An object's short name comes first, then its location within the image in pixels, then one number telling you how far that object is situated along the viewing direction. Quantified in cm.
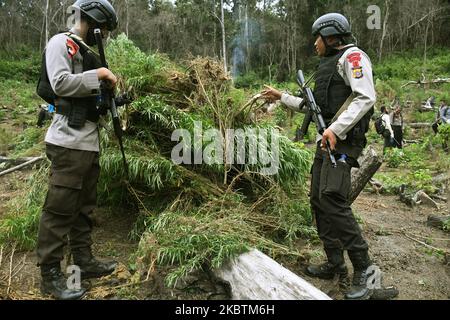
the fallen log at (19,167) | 558
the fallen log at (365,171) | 431
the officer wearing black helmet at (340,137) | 294
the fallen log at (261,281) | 256
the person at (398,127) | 1168
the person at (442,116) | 1191
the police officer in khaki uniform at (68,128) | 288
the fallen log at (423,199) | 611
